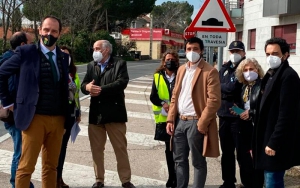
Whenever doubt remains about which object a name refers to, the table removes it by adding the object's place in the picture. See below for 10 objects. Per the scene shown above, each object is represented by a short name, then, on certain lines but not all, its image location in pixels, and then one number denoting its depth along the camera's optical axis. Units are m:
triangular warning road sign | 6.94
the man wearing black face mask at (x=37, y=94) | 4.22
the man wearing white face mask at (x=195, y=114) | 4.68
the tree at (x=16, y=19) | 36.91
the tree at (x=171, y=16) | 94.38
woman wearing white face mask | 5.21
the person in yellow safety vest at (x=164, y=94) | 5.59
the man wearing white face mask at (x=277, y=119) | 3.91
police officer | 5.41
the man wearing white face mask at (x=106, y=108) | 5.38
